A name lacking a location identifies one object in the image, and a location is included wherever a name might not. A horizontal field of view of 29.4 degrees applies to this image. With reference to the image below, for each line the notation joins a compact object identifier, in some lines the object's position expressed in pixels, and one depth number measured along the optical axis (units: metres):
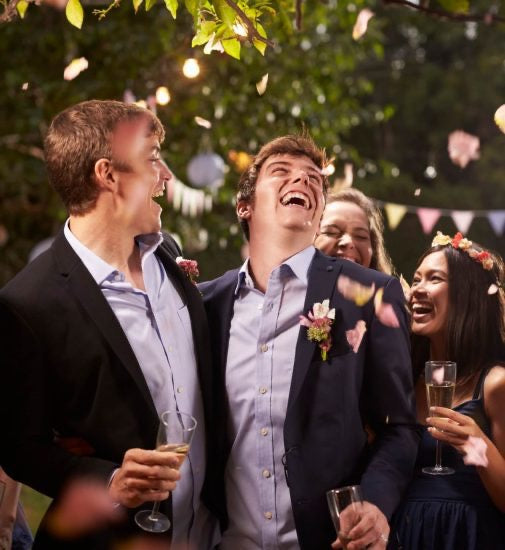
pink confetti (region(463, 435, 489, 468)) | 3.17
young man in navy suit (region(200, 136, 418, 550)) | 3.00
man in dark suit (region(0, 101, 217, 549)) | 2.88
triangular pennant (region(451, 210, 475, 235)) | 5.21
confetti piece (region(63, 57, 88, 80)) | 6.54
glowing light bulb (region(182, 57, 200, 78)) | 4.71
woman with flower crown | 3.21
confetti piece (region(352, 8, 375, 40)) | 4.22
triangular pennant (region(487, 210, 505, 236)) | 5.39
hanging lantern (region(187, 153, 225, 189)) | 8.06
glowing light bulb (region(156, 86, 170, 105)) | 7.52
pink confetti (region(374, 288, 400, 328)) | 3.06
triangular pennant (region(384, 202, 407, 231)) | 6.77
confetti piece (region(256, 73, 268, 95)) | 4.31
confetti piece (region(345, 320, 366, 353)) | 3.11
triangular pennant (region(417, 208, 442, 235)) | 5.41
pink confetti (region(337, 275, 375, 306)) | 3.11
